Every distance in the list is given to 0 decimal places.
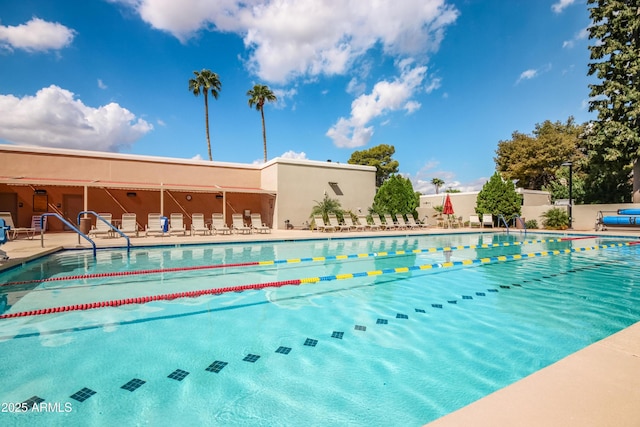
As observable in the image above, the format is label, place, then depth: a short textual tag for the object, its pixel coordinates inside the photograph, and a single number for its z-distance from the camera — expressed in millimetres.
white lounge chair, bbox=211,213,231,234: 14180
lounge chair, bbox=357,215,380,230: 17672
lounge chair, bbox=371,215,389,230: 17538
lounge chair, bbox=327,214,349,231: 16512
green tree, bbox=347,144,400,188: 39656
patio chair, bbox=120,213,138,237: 12836
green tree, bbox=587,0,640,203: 15773
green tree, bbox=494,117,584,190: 25766
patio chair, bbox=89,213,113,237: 12203
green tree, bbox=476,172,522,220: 19328
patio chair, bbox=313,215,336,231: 16344
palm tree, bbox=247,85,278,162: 29312
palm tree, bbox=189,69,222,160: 26891
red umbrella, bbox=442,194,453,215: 18859
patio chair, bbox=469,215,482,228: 20281
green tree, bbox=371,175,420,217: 19219
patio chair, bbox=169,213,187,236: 13527
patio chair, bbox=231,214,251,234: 14732
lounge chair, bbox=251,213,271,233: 15272
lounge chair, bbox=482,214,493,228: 19406
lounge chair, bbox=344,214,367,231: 17172
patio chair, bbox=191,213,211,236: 13940
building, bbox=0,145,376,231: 14906
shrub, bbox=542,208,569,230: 17984
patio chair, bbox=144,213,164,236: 13109
